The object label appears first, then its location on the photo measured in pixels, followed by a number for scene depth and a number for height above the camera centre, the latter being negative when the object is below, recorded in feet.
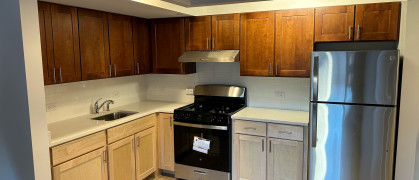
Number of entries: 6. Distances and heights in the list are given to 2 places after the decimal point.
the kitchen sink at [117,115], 11.38 -1.88
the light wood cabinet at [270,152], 9.74 -3.02
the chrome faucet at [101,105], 11.22 -1.44
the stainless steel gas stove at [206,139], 10.62 -2.71
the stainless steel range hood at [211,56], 10.83 +0.43
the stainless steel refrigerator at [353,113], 7.98 -1.38
